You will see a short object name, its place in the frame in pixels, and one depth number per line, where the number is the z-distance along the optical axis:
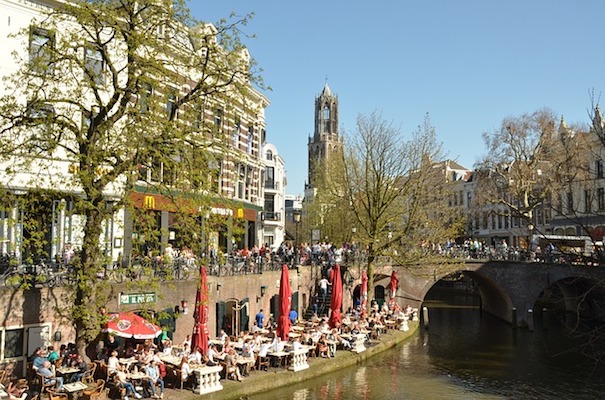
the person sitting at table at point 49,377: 14.57
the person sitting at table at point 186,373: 16.50
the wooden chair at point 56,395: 14.27
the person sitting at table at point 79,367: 14.92
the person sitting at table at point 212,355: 17.85
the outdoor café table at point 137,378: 15.32
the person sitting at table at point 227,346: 18.86
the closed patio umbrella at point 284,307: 21.78
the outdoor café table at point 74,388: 14.37
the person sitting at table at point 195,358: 17.27
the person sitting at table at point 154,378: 15.51
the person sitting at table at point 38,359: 14.89
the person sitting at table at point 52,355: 15.90
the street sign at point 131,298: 18.91
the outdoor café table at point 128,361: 16.36
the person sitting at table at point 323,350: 22.56
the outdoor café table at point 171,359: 17.27
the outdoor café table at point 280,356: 20.22
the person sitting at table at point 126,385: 15.09
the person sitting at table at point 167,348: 18.03
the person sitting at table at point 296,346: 20.45
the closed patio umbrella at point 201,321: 18.00
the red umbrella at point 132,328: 16.48
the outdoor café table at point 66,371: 14.95
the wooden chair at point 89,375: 15.12
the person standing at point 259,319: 25.81
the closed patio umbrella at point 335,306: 25.31
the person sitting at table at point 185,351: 18.00
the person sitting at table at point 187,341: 19.18
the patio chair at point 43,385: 14.50
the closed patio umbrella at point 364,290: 31.38
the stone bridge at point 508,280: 37.38
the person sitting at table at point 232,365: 18.11
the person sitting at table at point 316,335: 22.59
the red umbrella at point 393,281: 35.69
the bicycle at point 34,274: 16.28
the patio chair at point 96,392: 14.63
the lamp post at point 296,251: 31.70
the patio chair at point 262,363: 19.88
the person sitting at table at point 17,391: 13.52
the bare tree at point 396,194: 32.06
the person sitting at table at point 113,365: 15.52
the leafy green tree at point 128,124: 14.41
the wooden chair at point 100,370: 15.97
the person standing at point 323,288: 32.56
